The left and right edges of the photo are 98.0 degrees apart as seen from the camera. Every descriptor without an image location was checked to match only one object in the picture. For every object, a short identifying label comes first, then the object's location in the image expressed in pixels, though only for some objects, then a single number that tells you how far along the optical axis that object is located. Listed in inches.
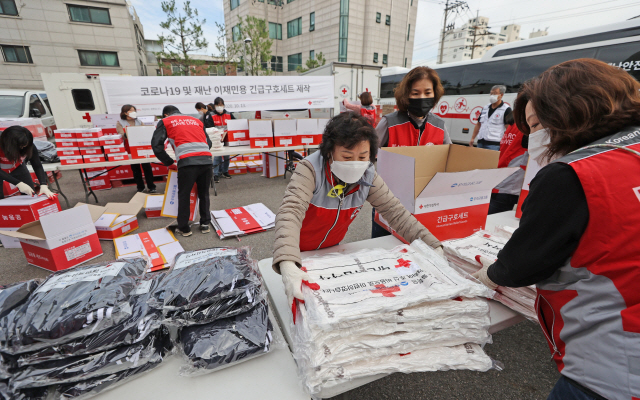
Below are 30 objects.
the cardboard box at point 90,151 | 165.5
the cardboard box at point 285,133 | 216.4
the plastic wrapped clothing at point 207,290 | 34.3
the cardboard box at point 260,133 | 209.9
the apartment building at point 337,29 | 856.9
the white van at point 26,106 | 257.6
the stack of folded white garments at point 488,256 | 43.1
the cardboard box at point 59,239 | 104.0
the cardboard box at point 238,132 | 215.6
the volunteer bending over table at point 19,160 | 119.8
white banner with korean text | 235.1
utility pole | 833.5
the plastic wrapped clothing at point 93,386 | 31.0
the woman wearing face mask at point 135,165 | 201.5
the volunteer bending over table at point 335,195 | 48.3
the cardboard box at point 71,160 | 162.8
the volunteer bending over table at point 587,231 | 24.9
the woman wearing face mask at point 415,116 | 81.4
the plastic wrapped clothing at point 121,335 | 29.5
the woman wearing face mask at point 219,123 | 238.1
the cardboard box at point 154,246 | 118.2
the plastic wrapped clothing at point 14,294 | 31.5
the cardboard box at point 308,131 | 223.1
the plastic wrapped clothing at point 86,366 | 29.4
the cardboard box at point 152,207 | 163.2
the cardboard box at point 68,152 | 160.7
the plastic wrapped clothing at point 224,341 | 33.6
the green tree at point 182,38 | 529.3
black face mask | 80.6
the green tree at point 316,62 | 781.3
